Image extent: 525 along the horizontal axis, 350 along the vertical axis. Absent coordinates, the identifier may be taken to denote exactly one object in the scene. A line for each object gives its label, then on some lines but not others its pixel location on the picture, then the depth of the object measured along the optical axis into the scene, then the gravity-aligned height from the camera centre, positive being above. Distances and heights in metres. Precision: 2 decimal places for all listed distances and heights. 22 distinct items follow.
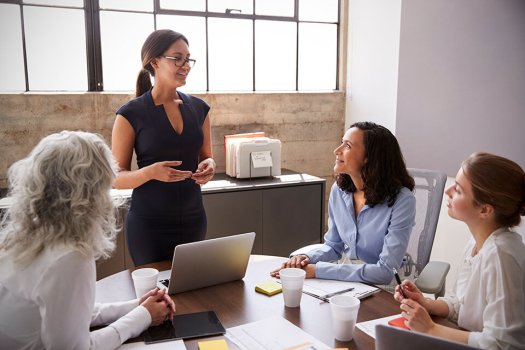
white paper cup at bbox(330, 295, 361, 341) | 1.37 -0.63
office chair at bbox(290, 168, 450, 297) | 2.29 -0.61
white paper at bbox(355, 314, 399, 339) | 1.44 -0.69
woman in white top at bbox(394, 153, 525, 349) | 1.33 -0.51
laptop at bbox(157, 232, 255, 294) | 1.64 -0.60
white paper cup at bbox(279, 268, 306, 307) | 1.57 -0.62
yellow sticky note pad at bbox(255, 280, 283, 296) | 1.71 -0.69
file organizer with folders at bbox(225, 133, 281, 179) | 3.66 -0.51
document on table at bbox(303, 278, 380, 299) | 1.70 -0.70
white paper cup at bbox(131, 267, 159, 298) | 1.62 -0.62
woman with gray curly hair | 1.15 -0.38
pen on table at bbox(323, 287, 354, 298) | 1.68 -0.69
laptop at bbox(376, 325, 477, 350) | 0.92 -0.48
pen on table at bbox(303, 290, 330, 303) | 1.65 -0.70
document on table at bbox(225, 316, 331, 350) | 1.35 -0.70
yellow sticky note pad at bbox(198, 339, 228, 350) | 1.34 -0.69
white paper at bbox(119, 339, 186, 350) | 1.35 -0.70
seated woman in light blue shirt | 1.94 -0.48
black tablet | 1.41 -0.70
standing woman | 2.21 -0.31
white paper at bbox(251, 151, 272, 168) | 3.69 -0.53
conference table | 1.44 -0.70
